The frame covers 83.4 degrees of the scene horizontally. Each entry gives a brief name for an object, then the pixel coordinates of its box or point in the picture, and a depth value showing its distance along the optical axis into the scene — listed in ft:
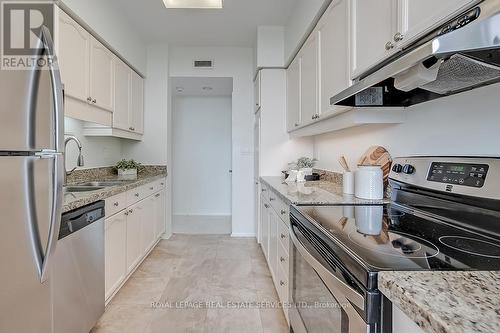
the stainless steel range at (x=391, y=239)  2.39
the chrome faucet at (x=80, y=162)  7.60
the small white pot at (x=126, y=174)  11.45
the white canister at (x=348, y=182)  6.32
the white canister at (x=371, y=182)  5.55
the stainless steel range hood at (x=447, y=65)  2.51
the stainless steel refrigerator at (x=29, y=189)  3.79
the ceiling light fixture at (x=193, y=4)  9.19
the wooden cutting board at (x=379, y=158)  5.84
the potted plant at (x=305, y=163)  10.46
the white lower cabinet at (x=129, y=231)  7.23
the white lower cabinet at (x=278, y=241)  6.31
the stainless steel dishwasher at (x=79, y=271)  4.84
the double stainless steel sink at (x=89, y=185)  7.82
